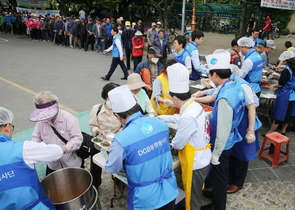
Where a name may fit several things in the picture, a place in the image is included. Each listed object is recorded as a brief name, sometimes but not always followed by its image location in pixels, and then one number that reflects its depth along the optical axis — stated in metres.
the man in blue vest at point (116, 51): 7.96
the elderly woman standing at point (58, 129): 2.66
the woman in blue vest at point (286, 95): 4.54
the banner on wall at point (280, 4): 9.64
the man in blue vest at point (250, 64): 4.56
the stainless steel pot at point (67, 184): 2.60
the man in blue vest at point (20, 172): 1.77
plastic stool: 4.06
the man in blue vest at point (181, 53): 4.99
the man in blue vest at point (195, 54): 5.20
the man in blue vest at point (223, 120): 2.71
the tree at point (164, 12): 12.80
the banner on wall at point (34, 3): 21.50
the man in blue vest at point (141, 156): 1.99
